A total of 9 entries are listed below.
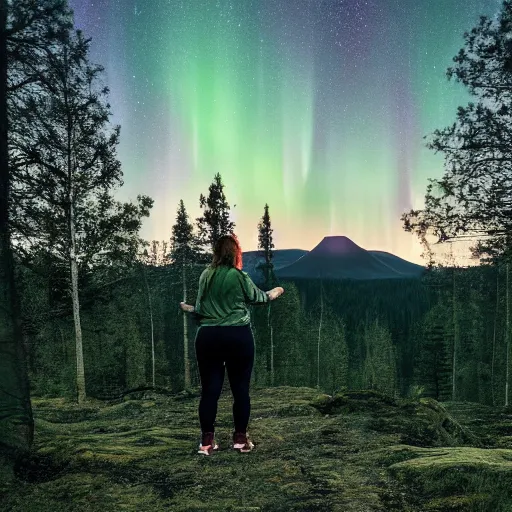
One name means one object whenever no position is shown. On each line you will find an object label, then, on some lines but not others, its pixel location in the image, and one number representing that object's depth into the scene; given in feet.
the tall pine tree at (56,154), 21.71
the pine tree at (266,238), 126.87
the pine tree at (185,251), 93.81
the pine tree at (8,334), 15.44
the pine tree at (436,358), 134.92
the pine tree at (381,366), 180.55
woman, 16.48
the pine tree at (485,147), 32.24
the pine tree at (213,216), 93.81
